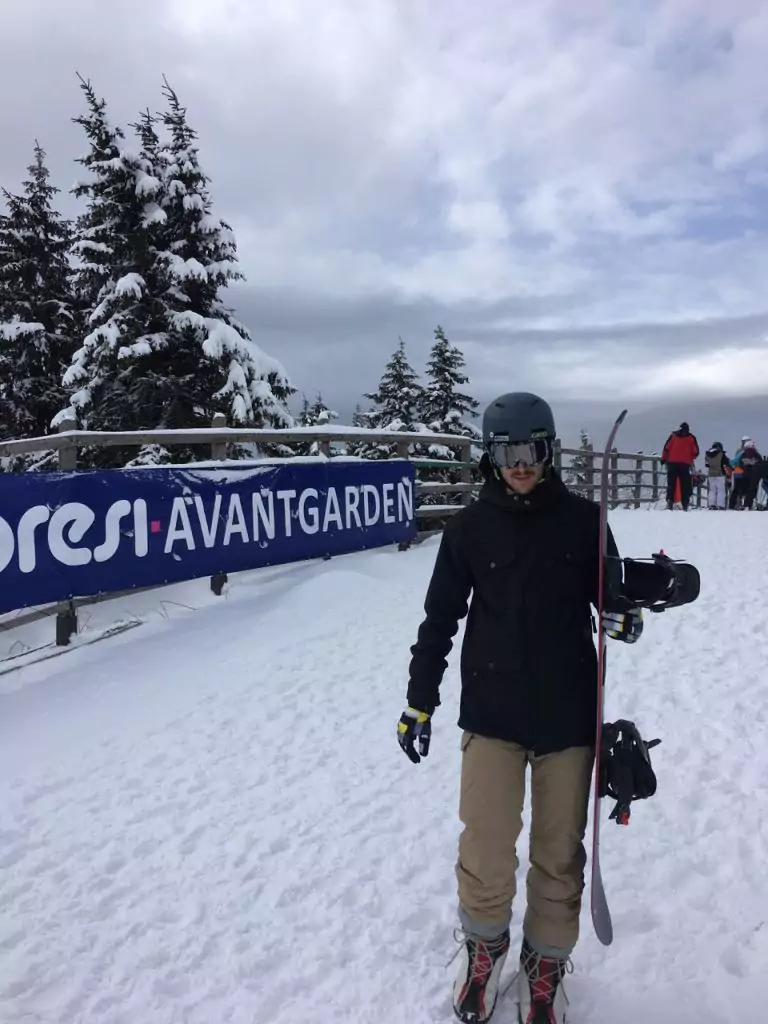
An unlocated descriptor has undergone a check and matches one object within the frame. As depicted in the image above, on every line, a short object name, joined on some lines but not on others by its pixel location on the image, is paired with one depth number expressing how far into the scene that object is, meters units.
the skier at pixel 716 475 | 17.88
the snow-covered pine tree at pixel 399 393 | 25.95
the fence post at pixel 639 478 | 20.58
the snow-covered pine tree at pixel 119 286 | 13.39
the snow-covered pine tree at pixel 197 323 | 13.43
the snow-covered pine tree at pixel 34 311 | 17.48
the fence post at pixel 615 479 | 18.31
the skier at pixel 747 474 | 17.89
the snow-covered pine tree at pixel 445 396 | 24.56
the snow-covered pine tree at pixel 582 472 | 17.22
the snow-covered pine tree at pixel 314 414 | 23.46
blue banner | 5.44
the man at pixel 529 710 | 2.25
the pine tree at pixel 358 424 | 24.66
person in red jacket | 15.80
